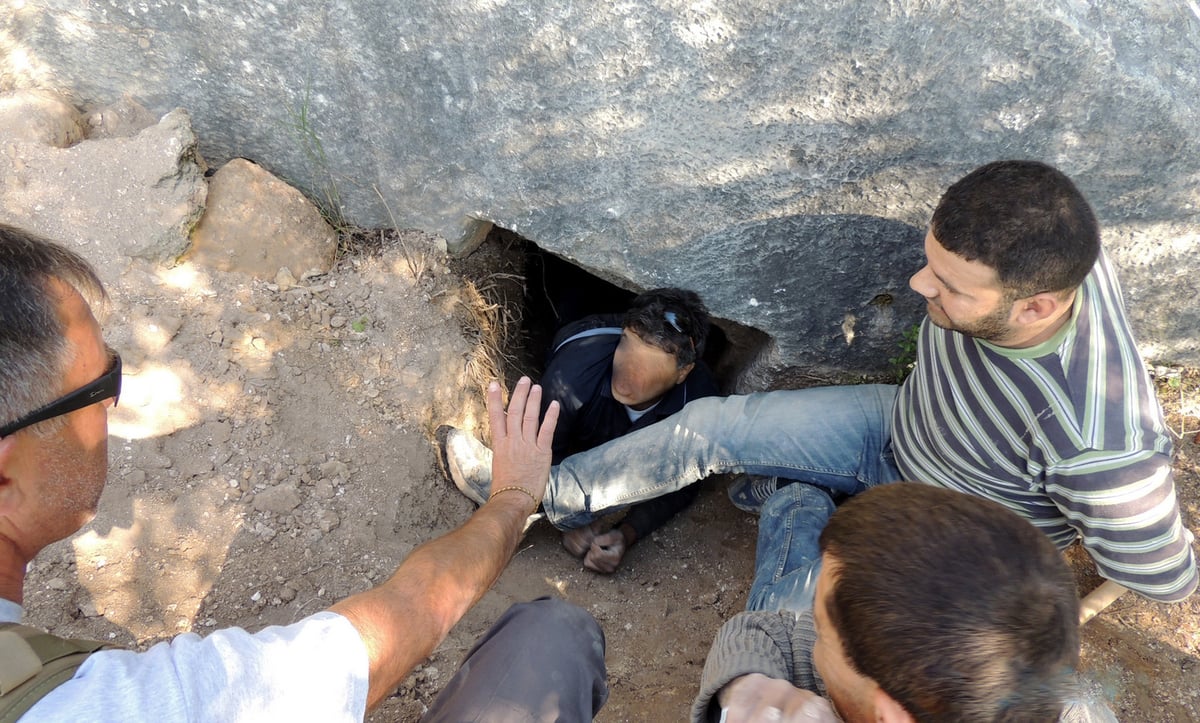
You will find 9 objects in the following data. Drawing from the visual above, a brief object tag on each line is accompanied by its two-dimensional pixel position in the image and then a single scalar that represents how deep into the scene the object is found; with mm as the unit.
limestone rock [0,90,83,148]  2414
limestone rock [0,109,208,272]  2391
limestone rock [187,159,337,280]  2619
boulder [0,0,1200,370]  2096
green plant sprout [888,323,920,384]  2783
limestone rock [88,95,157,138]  2600
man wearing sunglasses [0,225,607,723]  1142
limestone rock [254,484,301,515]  2395
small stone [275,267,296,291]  2705
